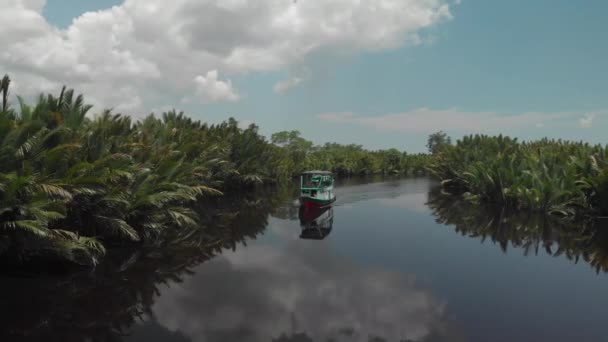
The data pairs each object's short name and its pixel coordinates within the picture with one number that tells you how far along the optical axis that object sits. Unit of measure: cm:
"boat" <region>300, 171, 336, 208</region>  2523
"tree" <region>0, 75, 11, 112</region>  1015
